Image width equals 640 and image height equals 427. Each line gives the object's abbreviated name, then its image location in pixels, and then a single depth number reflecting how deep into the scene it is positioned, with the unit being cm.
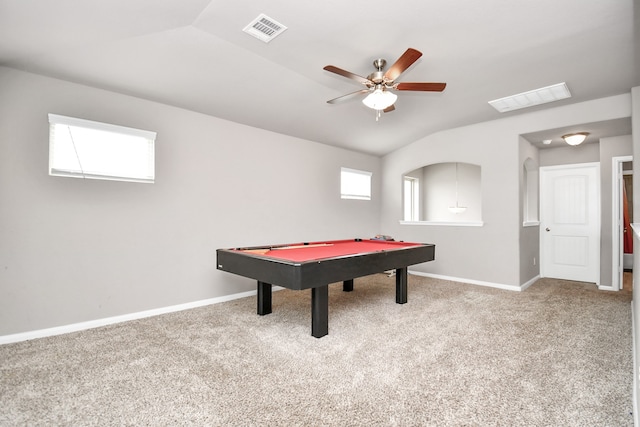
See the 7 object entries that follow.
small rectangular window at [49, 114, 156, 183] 285
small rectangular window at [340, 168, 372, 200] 564
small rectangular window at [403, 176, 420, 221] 771
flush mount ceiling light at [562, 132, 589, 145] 430
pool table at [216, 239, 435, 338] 238
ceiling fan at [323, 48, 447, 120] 253
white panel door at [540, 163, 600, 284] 494
